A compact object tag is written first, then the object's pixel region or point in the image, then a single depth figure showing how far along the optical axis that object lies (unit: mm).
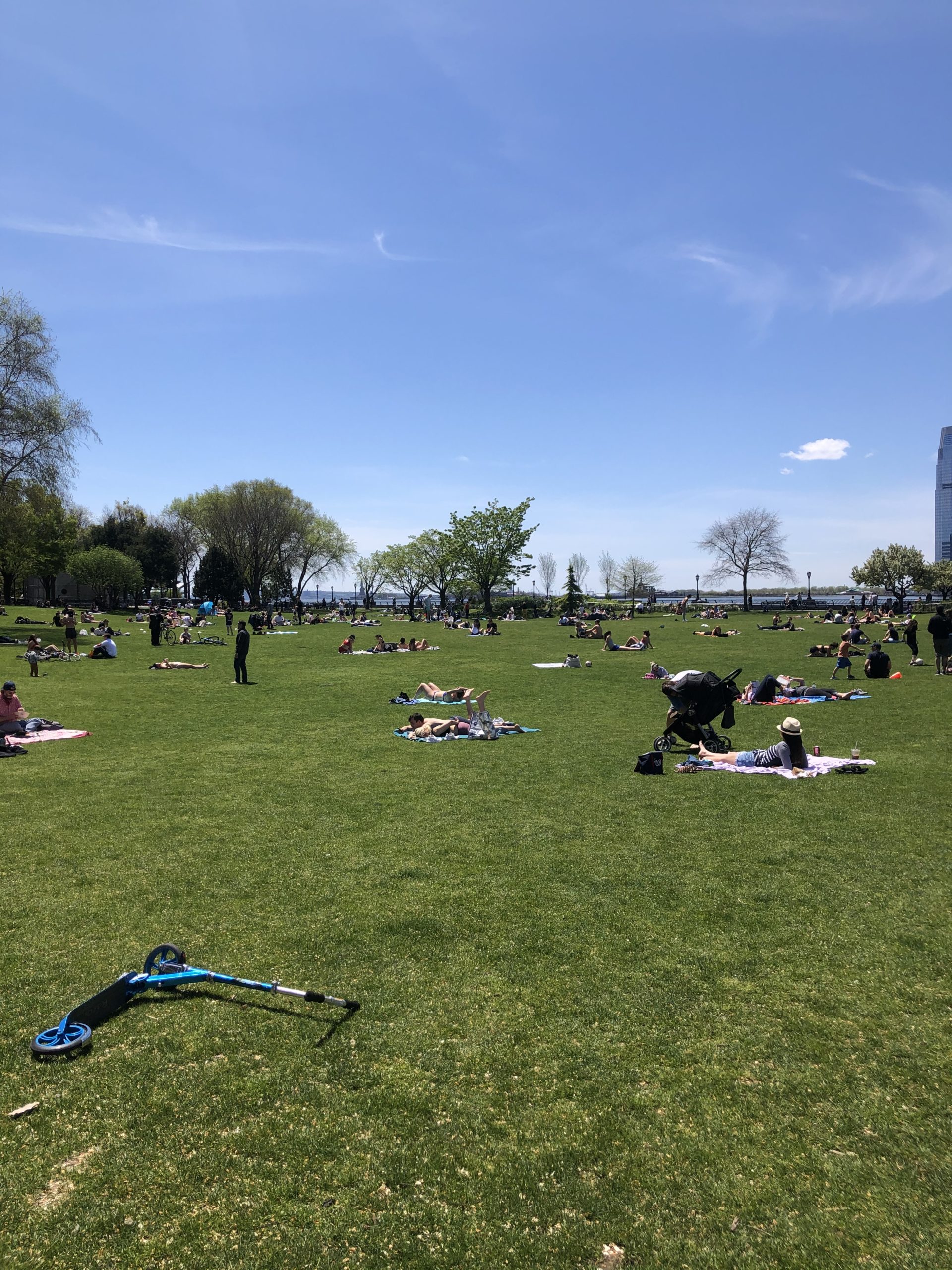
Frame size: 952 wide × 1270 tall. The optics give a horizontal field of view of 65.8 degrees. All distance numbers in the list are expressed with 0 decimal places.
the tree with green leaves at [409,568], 99875
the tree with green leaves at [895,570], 95812
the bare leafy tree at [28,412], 38406
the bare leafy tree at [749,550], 85312
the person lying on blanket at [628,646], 35047
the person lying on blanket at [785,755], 11312
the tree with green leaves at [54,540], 48656
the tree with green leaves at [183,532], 92375
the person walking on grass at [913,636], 26438
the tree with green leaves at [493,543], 85750
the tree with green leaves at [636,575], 138250
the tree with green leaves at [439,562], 91688
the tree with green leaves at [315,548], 85312
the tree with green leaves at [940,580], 92500
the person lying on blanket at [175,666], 27219
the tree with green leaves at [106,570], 75188
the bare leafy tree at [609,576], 144500
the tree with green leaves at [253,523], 76000
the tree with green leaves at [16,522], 38438
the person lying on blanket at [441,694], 19094
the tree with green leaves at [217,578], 85125
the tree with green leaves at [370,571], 105812
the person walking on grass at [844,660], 22547
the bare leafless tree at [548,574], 156612
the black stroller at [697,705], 13195
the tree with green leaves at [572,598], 80625
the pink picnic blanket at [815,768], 11359
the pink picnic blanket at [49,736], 13836
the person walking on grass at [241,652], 23359
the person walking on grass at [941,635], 22594
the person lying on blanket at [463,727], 14617
